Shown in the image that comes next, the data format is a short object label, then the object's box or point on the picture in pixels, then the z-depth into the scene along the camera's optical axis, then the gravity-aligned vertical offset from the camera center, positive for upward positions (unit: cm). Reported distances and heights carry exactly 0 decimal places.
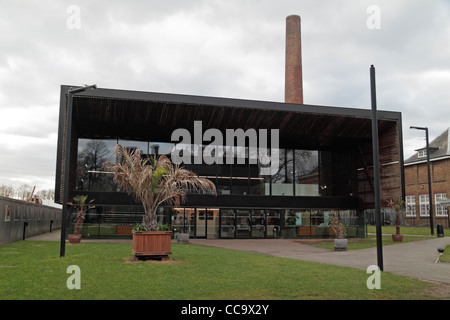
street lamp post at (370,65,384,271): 1189 +116
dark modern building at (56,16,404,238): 2694 +335
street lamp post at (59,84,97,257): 1497 +46
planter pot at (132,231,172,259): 1437 -132
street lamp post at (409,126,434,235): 2938 +562
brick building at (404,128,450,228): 4609 +325
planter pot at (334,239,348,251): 2063 -178
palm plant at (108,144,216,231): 1534 +104
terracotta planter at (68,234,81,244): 2289 -181
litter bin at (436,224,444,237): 2841 -147
